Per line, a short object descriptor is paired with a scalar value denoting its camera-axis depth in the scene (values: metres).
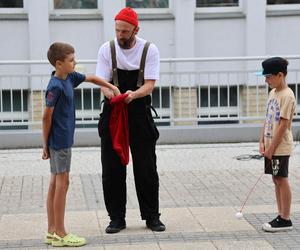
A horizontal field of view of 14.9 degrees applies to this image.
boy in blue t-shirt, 9.55
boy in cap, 10.16
